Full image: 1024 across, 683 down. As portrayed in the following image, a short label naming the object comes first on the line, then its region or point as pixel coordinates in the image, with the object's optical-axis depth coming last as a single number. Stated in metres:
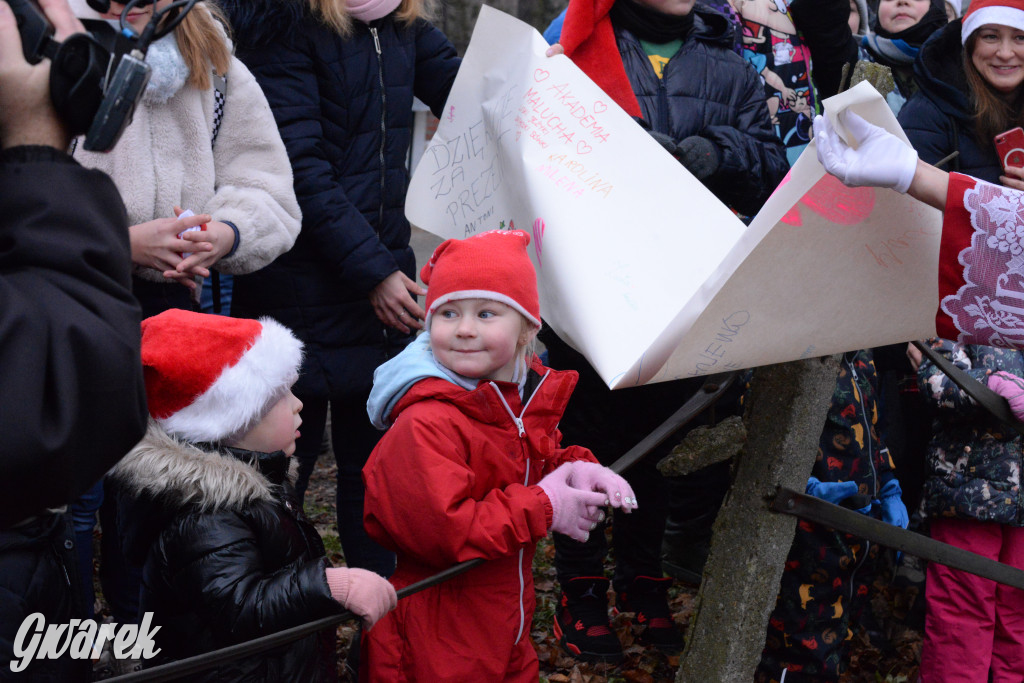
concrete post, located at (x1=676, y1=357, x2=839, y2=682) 2.37
